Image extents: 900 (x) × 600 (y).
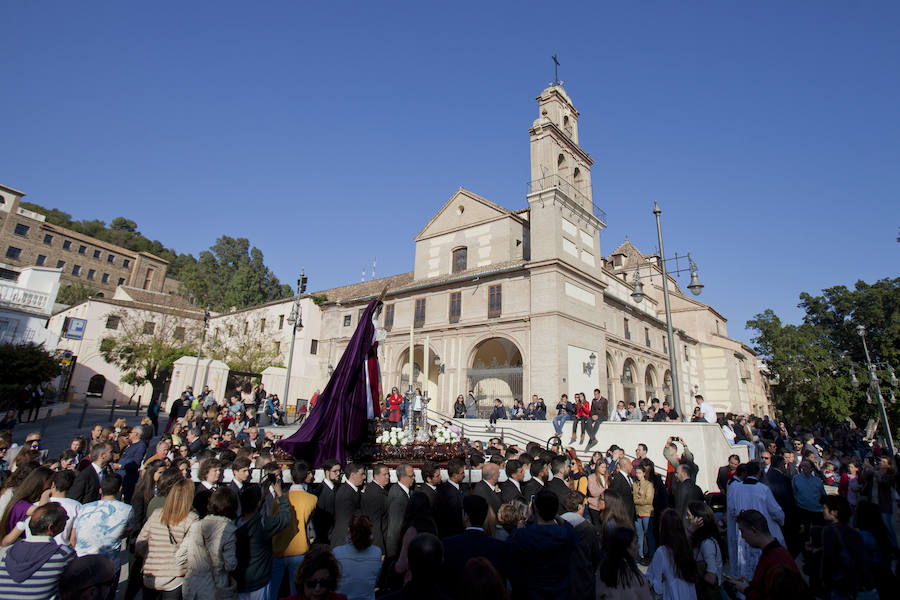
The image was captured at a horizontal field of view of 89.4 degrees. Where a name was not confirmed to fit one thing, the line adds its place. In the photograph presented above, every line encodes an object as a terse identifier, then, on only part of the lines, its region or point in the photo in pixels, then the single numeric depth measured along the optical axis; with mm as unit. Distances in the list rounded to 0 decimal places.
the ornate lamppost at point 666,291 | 13312
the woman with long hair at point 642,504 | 7406
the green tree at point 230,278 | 55750
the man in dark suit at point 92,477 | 5445
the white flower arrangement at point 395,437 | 9344
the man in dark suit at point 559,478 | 6091
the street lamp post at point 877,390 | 19938
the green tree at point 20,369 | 18938
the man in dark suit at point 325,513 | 5496
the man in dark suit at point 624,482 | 7000
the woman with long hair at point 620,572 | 3645
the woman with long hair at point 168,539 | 4098
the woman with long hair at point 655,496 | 7213
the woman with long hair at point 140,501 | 5074
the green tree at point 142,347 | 36688
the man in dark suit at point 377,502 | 5533
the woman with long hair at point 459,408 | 21031
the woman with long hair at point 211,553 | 3879
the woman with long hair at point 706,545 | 4195
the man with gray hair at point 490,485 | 5844
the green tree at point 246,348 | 34969
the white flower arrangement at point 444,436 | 10055
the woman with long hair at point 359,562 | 3758
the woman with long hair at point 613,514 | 4535
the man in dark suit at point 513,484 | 6215
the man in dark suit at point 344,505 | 5406
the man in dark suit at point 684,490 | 6551
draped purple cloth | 7438
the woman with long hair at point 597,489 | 6996
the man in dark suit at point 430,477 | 5984
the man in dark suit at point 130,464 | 7375
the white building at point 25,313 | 25031
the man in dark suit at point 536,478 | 6406
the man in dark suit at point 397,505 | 5492
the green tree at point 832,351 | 31688
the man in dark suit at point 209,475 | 5121
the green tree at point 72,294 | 50094
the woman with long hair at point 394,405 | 18094
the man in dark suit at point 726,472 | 8562
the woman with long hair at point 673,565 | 3854
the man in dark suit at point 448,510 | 5129
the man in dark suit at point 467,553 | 3242
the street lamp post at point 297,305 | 20298
